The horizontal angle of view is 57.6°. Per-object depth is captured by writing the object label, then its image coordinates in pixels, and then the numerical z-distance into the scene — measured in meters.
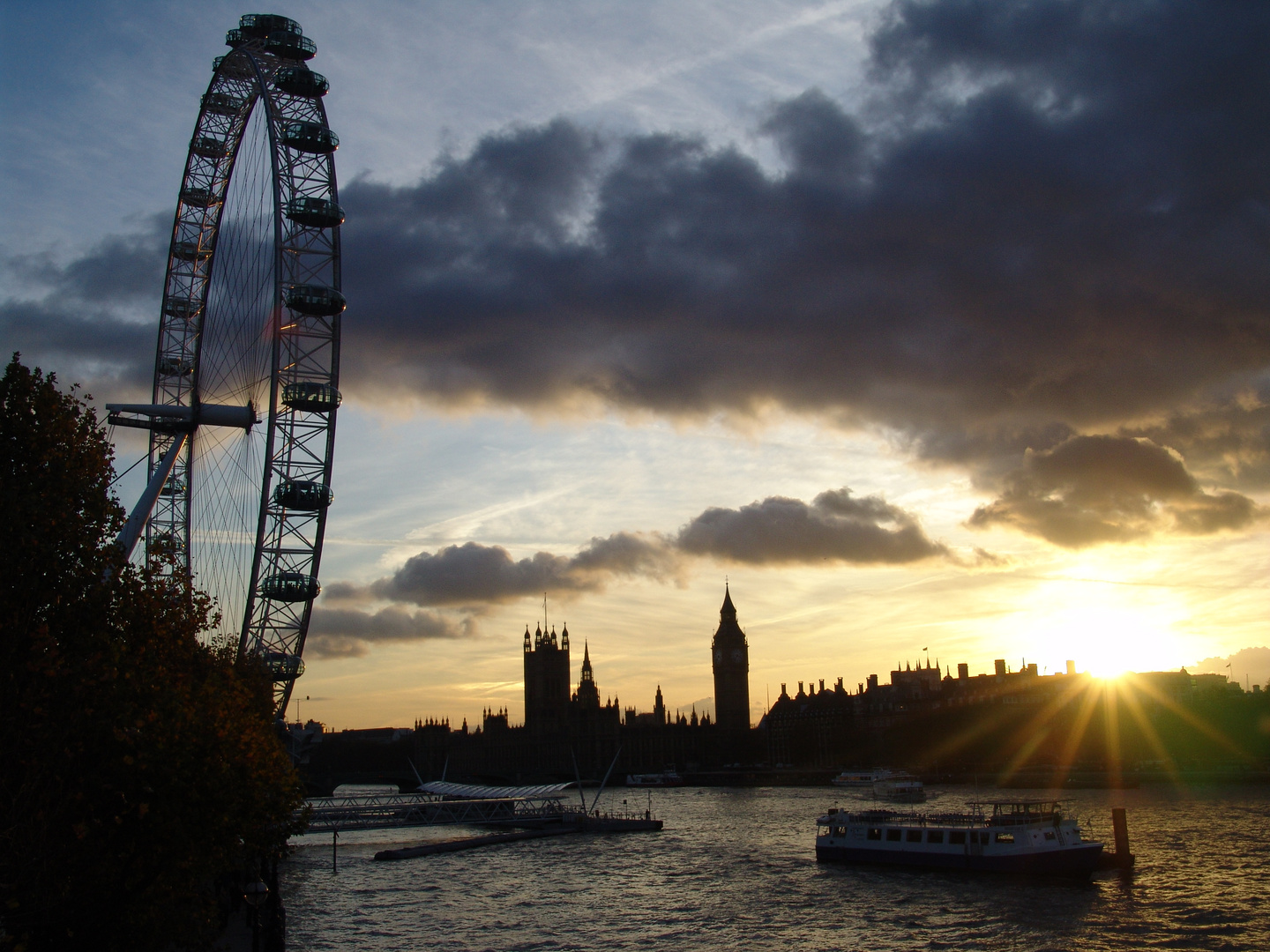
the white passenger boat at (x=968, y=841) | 48.88
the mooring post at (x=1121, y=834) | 50.12
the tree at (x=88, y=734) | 16.00
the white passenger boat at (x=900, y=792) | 105.31
